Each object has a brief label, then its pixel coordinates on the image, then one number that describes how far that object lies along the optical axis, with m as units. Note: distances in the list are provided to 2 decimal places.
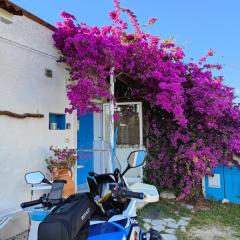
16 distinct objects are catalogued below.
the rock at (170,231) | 5.43
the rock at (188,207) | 7.11
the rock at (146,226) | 5.57
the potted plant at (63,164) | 5.56
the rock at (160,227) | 5.54
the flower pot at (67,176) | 5.43
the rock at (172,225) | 5.76
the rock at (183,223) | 5.91
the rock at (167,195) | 7.92
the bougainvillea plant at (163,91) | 6.11
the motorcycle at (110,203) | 2.11
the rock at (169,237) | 5.11
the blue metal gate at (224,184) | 7.58
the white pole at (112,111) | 6.73
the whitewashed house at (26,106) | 4.93
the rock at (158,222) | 5.85
